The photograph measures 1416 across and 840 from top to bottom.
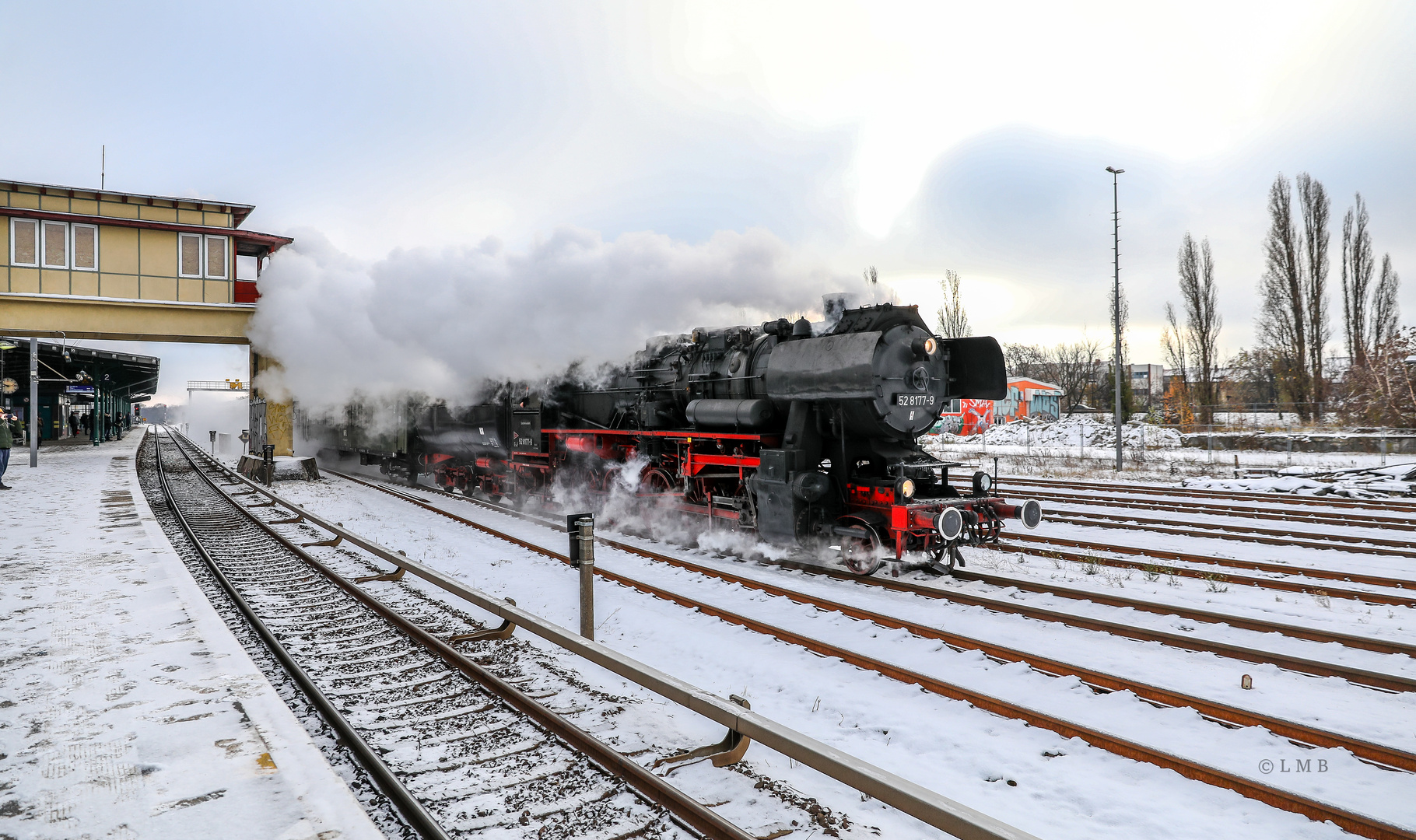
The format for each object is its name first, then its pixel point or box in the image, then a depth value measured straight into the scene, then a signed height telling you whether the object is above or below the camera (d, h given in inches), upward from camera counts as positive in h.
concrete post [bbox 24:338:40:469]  797.2 +27.0
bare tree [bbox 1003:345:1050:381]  2760.8 +258.0
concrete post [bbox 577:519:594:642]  224.2 -44.9
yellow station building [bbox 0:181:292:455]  786.8 +185.1
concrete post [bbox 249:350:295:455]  871.7 +16.6
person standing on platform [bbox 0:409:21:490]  586.9 -3.8
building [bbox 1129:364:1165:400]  3932.1 +281.2
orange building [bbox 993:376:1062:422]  1780.3 +65.3
